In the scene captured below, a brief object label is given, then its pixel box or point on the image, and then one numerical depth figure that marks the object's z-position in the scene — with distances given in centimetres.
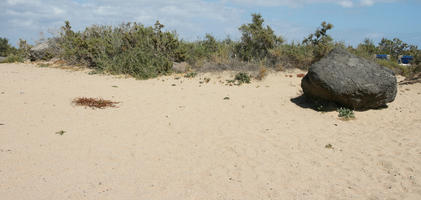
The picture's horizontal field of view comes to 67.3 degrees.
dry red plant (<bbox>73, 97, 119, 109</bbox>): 846
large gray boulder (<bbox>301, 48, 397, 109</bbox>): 768
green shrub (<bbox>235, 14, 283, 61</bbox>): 1377
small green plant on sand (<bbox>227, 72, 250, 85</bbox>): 1149
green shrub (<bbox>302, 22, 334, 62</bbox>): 1343
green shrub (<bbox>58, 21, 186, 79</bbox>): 1296
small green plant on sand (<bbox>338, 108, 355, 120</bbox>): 769
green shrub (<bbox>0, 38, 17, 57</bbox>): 2295
